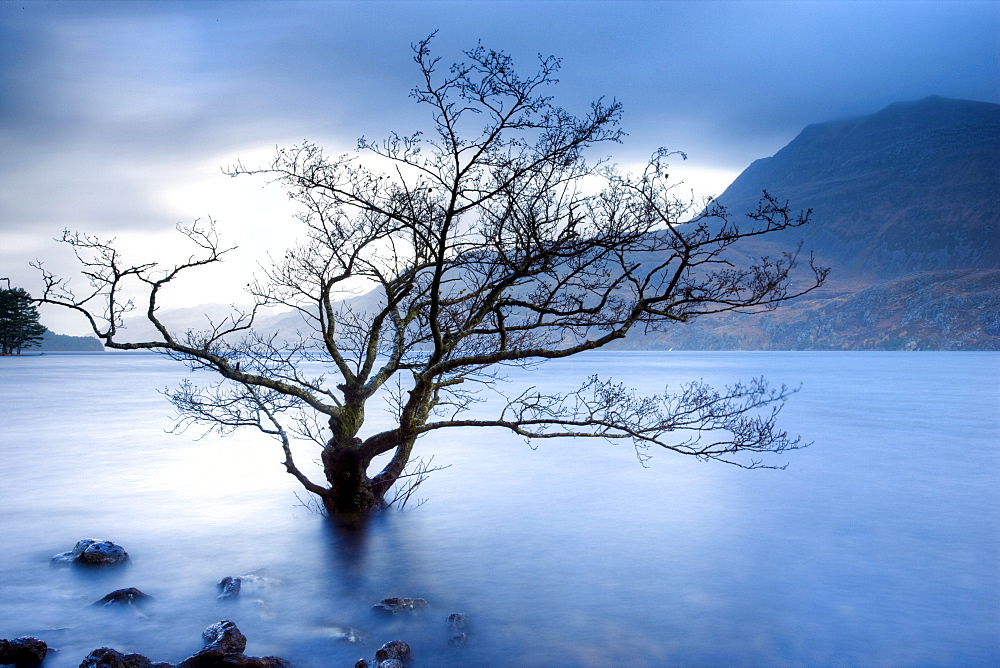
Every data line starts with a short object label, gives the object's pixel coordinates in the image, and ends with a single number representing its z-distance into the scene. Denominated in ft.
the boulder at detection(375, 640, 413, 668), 23.18
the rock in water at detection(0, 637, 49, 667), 22.84
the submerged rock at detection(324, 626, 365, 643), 26.35
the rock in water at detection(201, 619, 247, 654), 23.29
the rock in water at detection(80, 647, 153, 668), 20.68
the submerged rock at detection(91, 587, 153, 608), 29.45
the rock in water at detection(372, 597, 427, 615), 28.89
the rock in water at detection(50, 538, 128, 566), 35.70
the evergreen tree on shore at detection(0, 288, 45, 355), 329.68
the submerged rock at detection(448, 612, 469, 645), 26.32
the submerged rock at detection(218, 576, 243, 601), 31.07
